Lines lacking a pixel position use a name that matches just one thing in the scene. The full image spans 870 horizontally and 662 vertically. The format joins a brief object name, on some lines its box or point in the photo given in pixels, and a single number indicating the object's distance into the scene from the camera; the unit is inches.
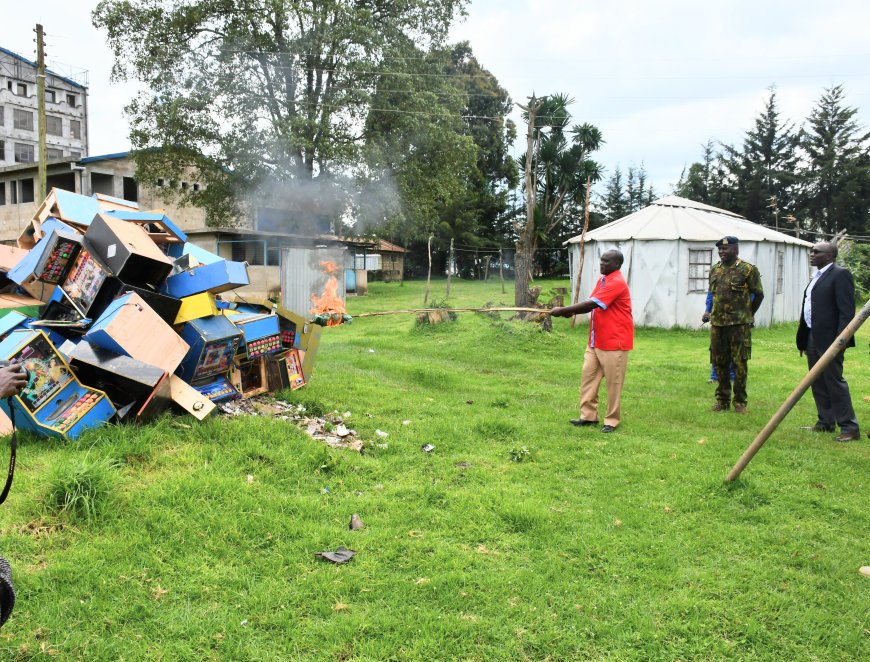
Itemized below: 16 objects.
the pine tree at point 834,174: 1464.1
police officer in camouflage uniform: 276.2
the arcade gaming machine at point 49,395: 181.9
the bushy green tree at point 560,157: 1169.4
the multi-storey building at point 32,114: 1720.0
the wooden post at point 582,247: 618.0
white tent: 638.5
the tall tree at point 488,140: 1584.6
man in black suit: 244.1
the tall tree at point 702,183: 1657.2
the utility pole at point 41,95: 639.1
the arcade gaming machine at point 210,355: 221.6
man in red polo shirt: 250.2
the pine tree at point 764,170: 1540.4
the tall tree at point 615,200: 1812.3
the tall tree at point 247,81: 773.9
